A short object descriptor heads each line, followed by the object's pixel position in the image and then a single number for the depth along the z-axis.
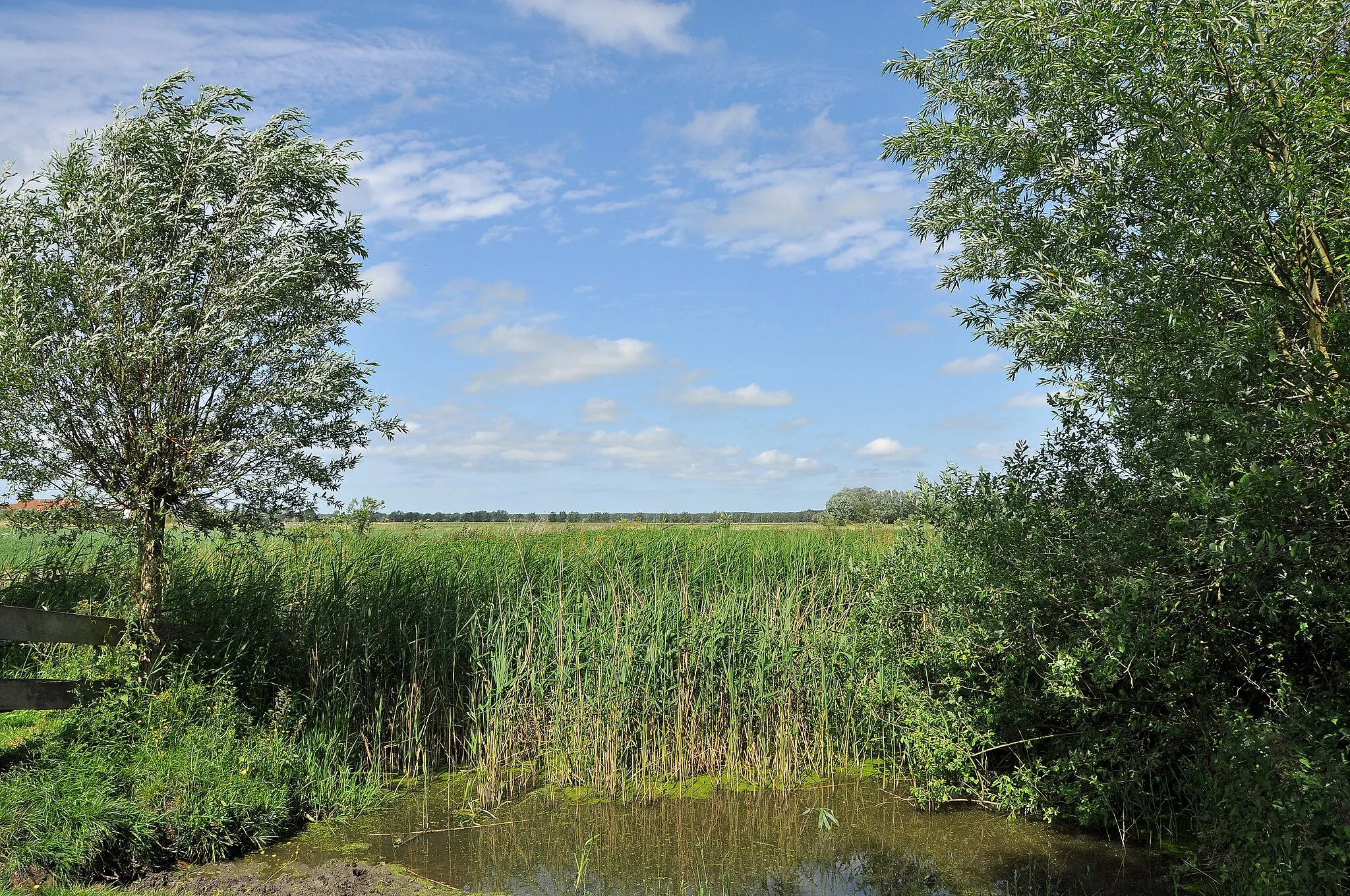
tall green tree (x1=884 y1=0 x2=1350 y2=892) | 4.91
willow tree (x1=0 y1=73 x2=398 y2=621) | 7.59
